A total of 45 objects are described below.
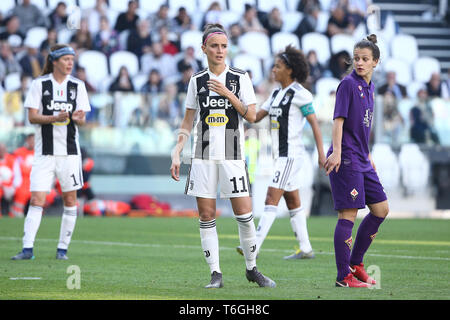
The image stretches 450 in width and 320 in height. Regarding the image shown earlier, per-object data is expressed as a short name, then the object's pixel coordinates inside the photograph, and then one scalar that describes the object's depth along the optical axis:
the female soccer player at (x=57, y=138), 10.55
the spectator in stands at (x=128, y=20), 22.81
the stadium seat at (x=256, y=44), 23.70
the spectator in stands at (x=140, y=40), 22.45
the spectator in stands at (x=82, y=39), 21.89
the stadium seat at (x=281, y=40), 24.12
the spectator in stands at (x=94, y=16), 22.53
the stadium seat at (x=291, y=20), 24.91
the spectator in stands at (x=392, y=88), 22.14
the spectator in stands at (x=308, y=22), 24.73
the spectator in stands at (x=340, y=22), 24.87
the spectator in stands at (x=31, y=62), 20.58
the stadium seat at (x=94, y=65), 21.38
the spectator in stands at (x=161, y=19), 23.27
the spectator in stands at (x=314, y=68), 22.34
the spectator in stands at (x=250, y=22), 23.98
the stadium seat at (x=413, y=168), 19.81
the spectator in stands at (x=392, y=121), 19.81
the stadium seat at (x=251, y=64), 22.38
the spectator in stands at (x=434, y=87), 22.98
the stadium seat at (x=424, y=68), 24.97
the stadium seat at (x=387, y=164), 19.52
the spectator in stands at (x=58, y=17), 22.19
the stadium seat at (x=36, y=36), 21.64
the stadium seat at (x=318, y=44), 24.12
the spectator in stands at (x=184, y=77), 20.67
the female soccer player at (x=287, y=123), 10.57
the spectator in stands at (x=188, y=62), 21.73
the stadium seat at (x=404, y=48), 25.62
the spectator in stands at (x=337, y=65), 23.30
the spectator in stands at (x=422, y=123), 19.88
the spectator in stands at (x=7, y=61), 20.50
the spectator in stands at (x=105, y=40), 22.14
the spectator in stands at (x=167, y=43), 22.48
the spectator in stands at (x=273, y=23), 24.59
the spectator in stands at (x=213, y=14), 23.77
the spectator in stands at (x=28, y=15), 22.36
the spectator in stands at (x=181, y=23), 23.38
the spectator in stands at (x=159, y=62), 22.03
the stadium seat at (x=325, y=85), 21.76
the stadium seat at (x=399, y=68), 24.09
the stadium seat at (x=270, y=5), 25.28
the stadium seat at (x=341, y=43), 24.31
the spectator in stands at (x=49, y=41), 21.16
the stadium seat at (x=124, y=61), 21.93
